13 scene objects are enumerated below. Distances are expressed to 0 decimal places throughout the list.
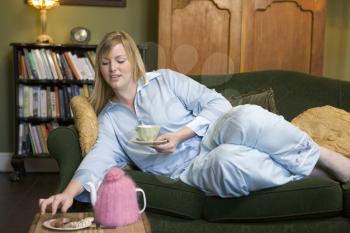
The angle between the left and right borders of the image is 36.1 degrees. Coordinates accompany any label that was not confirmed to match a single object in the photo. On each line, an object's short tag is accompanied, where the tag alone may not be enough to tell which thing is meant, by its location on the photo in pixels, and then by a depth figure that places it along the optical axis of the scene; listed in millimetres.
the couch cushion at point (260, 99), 2584
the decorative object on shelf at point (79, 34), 4238
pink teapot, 1362
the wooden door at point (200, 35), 3990
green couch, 1982
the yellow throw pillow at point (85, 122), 2104
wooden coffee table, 1329
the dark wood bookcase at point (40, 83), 4023
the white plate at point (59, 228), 1333
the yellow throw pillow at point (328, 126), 2322
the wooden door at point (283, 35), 4066
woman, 1928
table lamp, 4113
